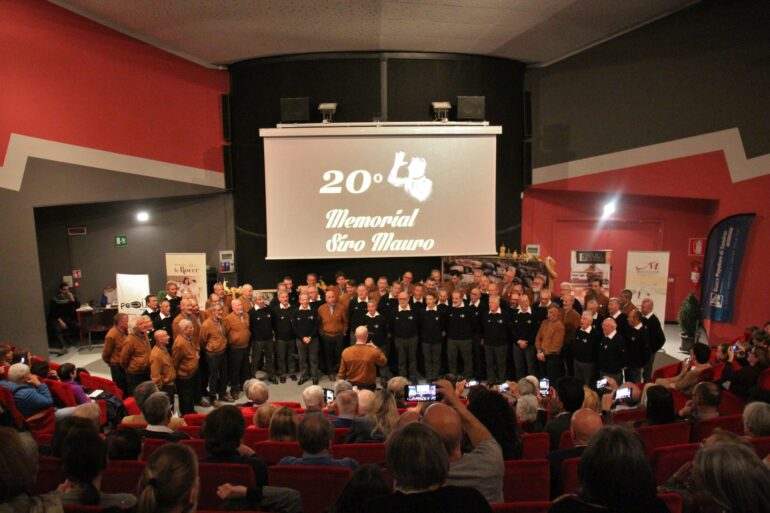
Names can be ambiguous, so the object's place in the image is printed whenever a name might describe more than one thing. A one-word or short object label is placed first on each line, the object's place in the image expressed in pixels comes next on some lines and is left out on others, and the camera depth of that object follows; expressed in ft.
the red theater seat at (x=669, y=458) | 10.66
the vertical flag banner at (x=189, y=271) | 31.70
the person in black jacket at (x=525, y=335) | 24.48
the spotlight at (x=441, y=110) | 32.01
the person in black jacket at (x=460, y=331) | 25.38
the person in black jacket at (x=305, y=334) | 25.85
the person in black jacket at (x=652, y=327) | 22.59
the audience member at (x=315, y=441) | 9.50
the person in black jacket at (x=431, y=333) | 25.45
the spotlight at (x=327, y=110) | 31.63
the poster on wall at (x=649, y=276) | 32.42
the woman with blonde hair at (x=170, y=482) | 6.03
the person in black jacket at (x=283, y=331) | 25.94
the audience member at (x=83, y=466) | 7.43
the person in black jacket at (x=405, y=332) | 25.53
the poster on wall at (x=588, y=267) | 35.50
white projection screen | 31.78
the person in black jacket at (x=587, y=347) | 22.30
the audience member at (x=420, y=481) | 5.44
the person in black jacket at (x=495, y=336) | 24.86
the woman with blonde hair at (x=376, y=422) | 12.32
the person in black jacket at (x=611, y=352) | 21.49
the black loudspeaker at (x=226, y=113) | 33.83
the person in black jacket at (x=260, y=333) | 25.55
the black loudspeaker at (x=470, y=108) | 31.99
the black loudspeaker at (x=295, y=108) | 31.60
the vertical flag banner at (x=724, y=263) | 26.61
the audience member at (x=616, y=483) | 5.50
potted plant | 28.94
